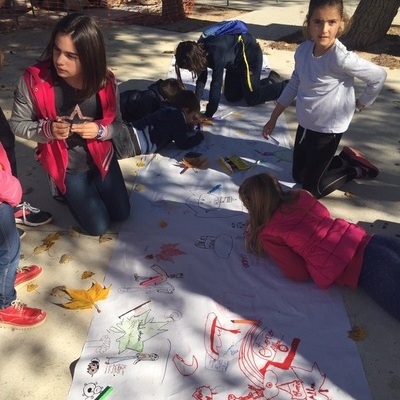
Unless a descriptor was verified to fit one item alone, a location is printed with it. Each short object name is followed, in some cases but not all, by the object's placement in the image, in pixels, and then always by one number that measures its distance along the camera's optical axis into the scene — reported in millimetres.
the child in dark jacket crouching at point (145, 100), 4156
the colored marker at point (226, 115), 4598
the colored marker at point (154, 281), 2564
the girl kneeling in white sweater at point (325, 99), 2764
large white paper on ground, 2018
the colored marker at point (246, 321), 2318
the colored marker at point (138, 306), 2371
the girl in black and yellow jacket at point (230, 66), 3840
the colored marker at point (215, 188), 3418
